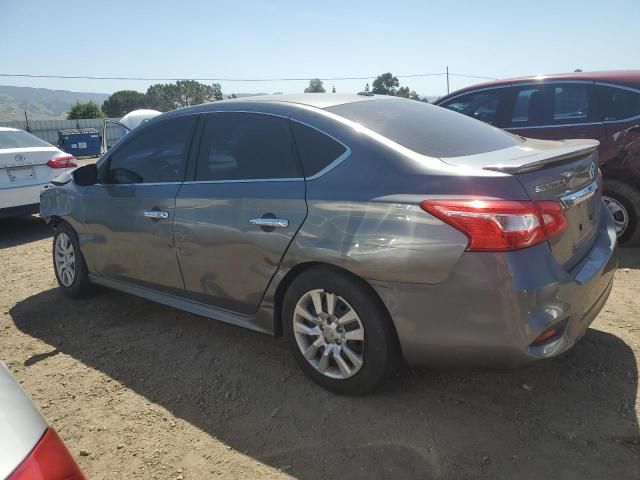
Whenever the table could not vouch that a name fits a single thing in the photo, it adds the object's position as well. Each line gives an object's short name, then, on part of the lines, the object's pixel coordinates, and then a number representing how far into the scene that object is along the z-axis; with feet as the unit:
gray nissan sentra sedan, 7.57
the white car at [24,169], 22.85
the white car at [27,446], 3.88
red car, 16.58
